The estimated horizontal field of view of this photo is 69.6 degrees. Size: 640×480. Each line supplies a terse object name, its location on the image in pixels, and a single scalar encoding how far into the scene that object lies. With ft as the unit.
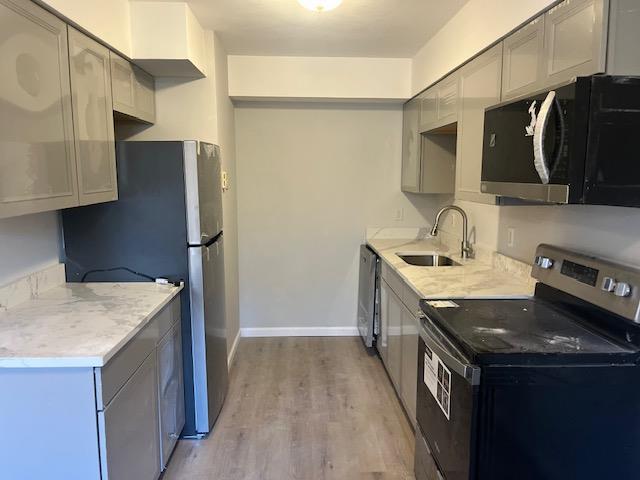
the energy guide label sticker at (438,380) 5.42
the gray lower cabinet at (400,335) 8.06
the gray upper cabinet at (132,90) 7.86
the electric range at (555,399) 4.63
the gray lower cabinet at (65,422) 4.90
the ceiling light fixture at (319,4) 7.17
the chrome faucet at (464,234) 10.33
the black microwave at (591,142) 4.42
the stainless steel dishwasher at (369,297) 11.85
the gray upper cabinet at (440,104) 9.00
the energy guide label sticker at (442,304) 6.28
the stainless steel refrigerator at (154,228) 7.79
